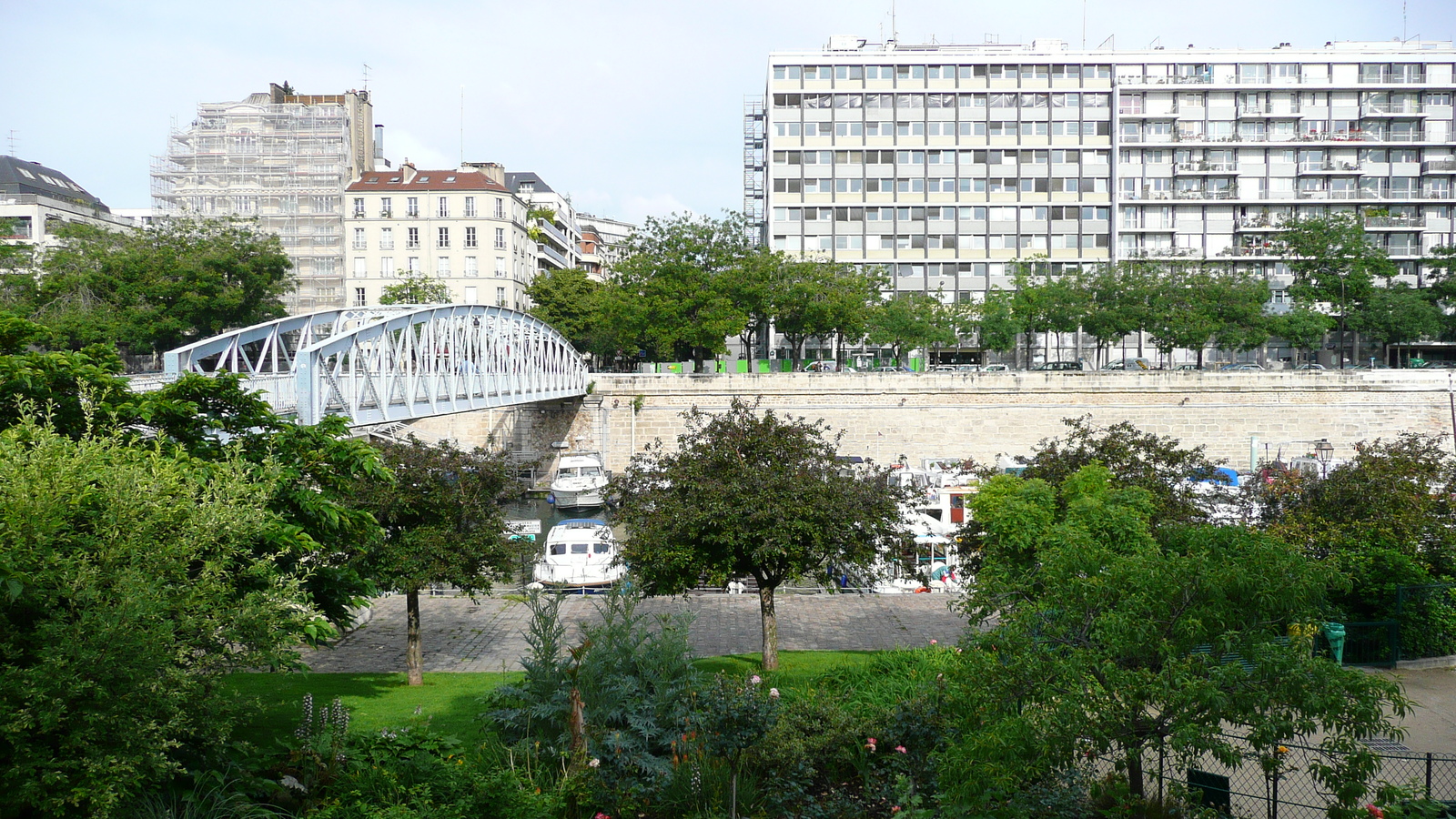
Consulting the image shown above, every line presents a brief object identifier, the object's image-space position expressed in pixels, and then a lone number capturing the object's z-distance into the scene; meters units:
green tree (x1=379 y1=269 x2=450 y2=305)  54.66
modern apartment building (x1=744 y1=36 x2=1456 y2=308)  62.84
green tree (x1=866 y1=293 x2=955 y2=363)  54.00
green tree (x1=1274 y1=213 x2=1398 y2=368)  57.21
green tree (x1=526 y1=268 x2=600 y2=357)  60.88
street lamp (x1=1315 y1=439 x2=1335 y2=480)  39.88
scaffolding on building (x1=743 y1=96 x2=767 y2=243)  74.31
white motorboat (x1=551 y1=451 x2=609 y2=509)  37.25
